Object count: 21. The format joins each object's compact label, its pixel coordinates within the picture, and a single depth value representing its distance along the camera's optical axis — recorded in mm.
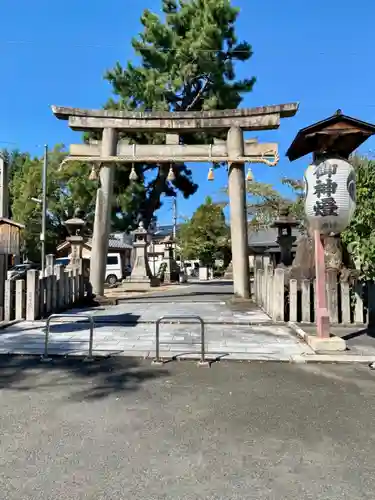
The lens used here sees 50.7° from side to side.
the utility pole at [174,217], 48278
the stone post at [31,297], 9742
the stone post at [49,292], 10594
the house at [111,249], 30319
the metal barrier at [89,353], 6223
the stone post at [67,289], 11961
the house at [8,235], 11091
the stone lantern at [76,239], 15575
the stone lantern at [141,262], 23500
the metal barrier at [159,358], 6007
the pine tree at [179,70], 21609
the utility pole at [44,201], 23312
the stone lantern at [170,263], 29808
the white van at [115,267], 31391
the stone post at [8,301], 9664
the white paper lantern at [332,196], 7133
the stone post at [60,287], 11384
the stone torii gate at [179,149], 12914
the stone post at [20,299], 9711
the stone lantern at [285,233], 17453
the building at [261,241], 35125
